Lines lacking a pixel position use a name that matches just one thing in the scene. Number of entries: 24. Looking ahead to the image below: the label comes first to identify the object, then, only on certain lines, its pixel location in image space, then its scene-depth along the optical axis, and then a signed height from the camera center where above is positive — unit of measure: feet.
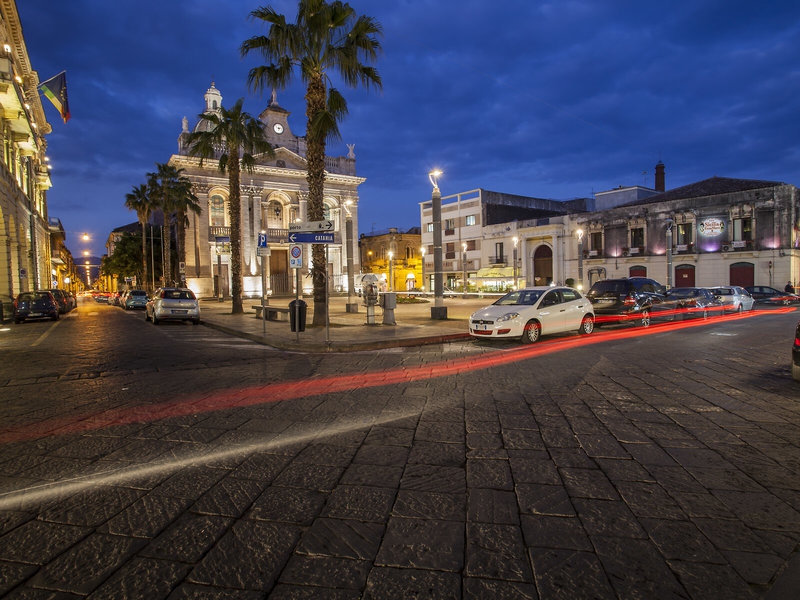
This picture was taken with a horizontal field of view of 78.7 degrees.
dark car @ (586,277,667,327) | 57.52 -2.66
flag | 95.81 +39.82
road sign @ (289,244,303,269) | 42.14 +2.58
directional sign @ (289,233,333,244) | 40.91 +3.98
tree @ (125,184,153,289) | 149.79 +26.86
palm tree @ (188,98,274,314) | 79.05 +22.70
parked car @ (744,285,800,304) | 96.68 -4.03
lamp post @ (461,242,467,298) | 196.54 +9.57
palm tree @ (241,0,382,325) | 51.72 +24.62
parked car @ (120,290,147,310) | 113.80 -2.38
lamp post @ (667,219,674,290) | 98.22 +4.99
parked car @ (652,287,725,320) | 65.16 -3.75
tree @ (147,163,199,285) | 132.98 +27.06
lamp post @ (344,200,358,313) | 93.65 +7.62
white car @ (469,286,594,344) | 40.01 -2.93
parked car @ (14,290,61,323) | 73.77 -2.32
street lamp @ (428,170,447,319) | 59.88 +4.63
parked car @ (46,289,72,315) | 91.12 -1.91
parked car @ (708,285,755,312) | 75.87 -3.22
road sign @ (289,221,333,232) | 40.88 +5.03
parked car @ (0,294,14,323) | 72.27 -2.45
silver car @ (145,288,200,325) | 66.90 -2.44
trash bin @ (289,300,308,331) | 40.93 -2.46
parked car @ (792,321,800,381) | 23.35 -3.98
